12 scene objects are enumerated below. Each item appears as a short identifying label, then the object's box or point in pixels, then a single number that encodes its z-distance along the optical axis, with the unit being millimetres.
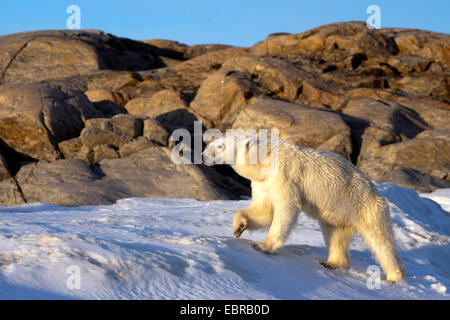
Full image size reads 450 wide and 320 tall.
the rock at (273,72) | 24578
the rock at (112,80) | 27203
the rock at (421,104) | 23203
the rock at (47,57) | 28109
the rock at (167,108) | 22281
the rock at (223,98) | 22594
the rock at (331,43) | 29203
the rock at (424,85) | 27469
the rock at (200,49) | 41281
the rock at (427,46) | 29828
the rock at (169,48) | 40938
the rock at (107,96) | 25047
